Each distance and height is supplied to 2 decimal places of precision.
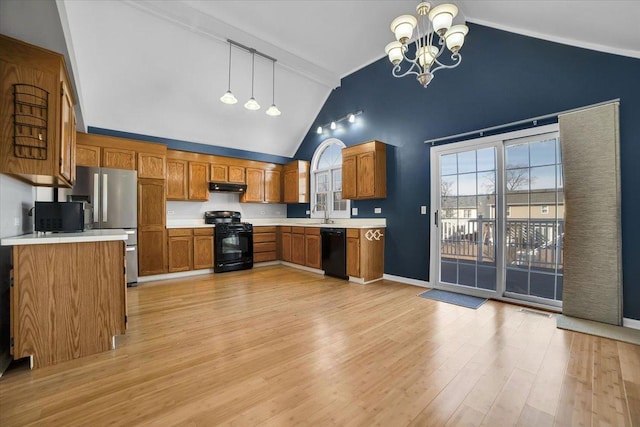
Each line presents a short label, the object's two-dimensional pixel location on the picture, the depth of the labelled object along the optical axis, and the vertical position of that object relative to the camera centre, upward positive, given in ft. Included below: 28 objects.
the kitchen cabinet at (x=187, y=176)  16.89 +2.52
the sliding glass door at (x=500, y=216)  10.88 -0.13
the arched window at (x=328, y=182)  18.97 +2.37
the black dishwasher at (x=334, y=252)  15.37 -2.25
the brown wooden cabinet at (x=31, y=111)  6.43 +2.62
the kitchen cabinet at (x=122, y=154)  13.85 +3.31
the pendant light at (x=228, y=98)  12.71 +5.55
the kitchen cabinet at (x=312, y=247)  17.01 -2.18
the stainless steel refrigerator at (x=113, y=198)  13.26 +0.86
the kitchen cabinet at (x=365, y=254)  14.57 -2.23
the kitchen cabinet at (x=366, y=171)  15.15 +2.51
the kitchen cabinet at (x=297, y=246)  18.28 -2.23
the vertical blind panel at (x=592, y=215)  8.89 -0.07
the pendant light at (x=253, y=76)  13.39 +8.27
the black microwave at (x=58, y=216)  8.14 -0.04
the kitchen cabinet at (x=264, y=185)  20.21 +2.30
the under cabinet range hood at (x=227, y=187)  18.26 +1.91
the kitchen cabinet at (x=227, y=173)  18.49 +2.92
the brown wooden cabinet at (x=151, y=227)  14.98 -0.73
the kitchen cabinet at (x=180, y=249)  15.88 -2.08
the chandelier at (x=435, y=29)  6.86 +5.01
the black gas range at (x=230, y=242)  17.32 -1.84
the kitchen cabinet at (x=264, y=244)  19.30 -2.22
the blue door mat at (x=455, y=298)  11.14 -3.77
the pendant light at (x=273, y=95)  14.51 +7.82
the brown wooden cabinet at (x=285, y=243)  19.49 -2.19
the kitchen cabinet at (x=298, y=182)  20.72 +2.52
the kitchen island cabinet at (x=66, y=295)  6.38 -2.06
